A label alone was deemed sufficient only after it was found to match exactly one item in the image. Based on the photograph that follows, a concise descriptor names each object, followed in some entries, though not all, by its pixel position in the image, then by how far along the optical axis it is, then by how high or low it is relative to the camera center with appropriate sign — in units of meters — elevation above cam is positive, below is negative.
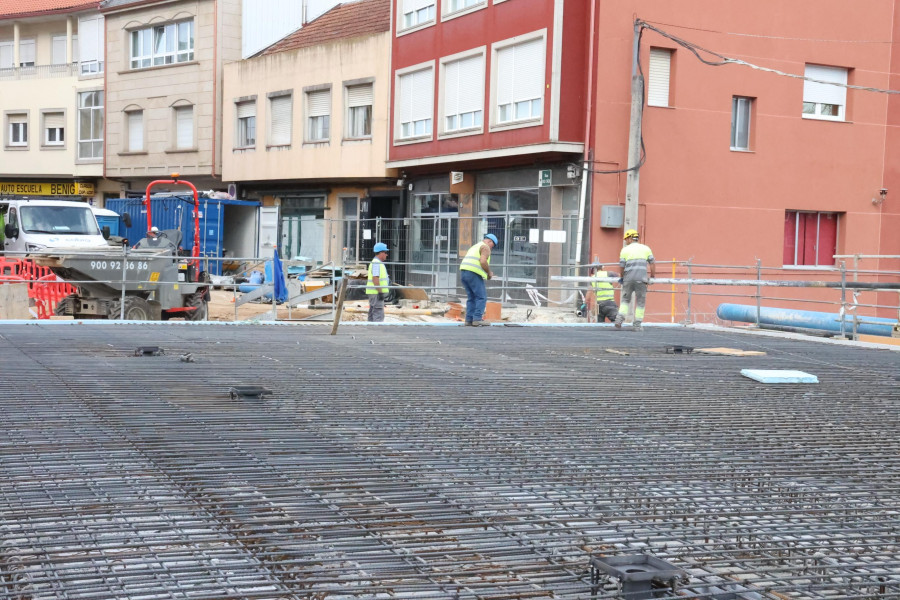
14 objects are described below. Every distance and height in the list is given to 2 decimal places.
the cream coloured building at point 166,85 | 33.22 +4.39
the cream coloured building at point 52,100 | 37.50 +4.26
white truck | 19.69 -0.11
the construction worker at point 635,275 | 15.28 -0.54
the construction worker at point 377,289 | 17.42 -0.96
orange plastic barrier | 17.08 -1.09
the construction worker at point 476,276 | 15.84 -0.65
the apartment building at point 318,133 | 28.59 +2.65
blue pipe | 15.18 -1.12
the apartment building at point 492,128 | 22.23 +2.34
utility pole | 21.70 +1.94
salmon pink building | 22.33 +2.31
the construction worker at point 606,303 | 18.25 -1.14
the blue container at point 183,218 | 27.30 +0.14
